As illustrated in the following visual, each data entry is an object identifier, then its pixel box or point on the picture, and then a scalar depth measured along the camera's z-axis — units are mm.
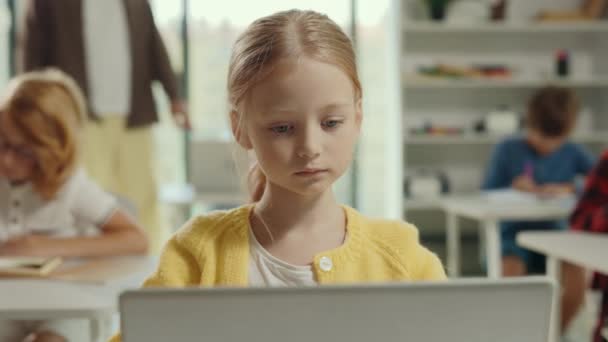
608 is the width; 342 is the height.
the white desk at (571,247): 1749
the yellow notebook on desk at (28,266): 1440
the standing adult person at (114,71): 3631
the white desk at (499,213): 2918
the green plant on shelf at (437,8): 4855
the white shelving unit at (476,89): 5137
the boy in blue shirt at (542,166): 3193
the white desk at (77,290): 1176
